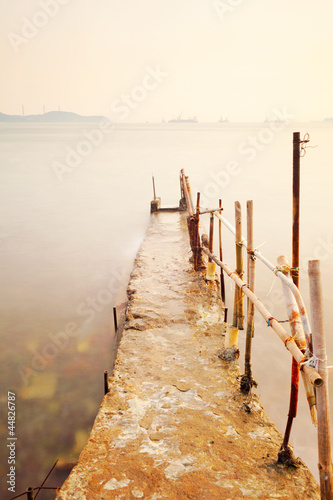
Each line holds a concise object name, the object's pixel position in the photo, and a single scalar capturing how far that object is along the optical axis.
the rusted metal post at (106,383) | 4.14
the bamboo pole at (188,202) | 7.94
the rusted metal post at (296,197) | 3.06
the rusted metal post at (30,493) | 3.19
